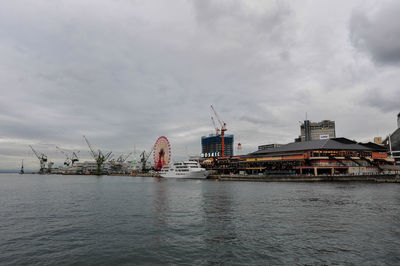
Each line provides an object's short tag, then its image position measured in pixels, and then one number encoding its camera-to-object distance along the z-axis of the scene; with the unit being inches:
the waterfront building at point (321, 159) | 5073.8
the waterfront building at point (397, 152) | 7519.7
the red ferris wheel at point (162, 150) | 7385.8
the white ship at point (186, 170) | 6082.7
